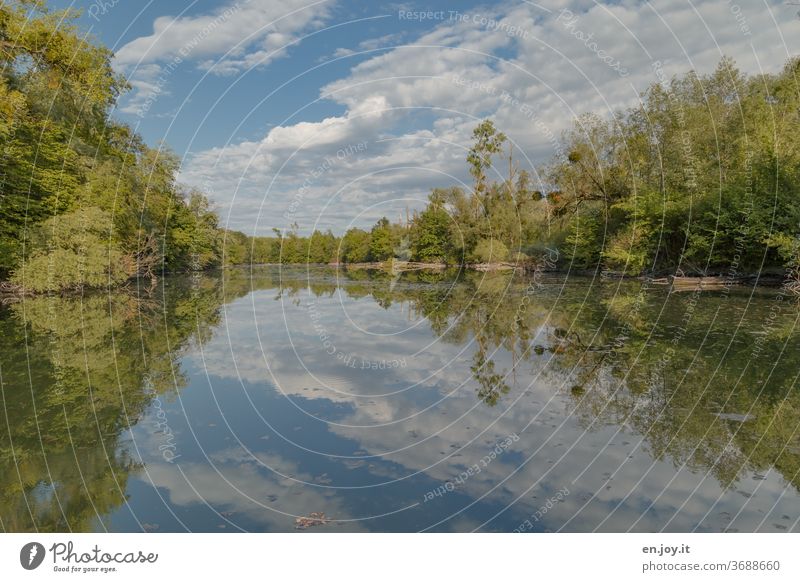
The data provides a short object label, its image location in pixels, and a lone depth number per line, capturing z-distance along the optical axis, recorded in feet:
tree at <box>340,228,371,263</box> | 394.73
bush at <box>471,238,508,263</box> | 226.58
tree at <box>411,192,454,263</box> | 289.53
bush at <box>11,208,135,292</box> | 115.44
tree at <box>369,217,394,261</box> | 360.69
